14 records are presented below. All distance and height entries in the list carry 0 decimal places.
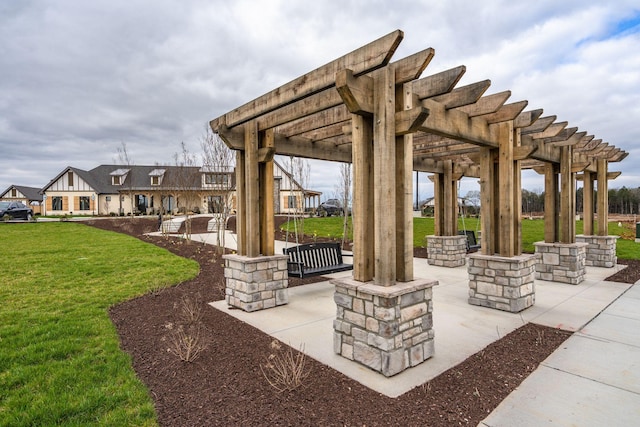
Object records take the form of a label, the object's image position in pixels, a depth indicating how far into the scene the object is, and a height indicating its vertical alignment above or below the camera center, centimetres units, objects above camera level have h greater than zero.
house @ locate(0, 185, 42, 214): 3633 +220
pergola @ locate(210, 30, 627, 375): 300 +64
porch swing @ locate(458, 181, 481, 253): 998 -97
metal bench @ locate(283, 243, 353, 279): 573 -104
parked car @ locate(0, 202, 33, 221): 2183 +26
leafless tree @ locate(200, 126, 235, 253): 959 +158
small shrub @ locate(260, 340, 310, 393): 268 -150
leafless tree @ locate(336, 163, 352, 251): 1227 +109
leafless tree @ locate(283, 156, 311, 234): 1302 +172
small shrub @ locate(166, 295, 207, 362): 328 -153
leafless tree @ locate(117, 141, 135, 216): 1930 +376
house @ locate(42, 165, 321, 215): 3102 +190
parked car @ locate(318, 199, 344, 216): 2736 +8
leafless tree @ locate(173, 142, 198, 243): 1254 +164
